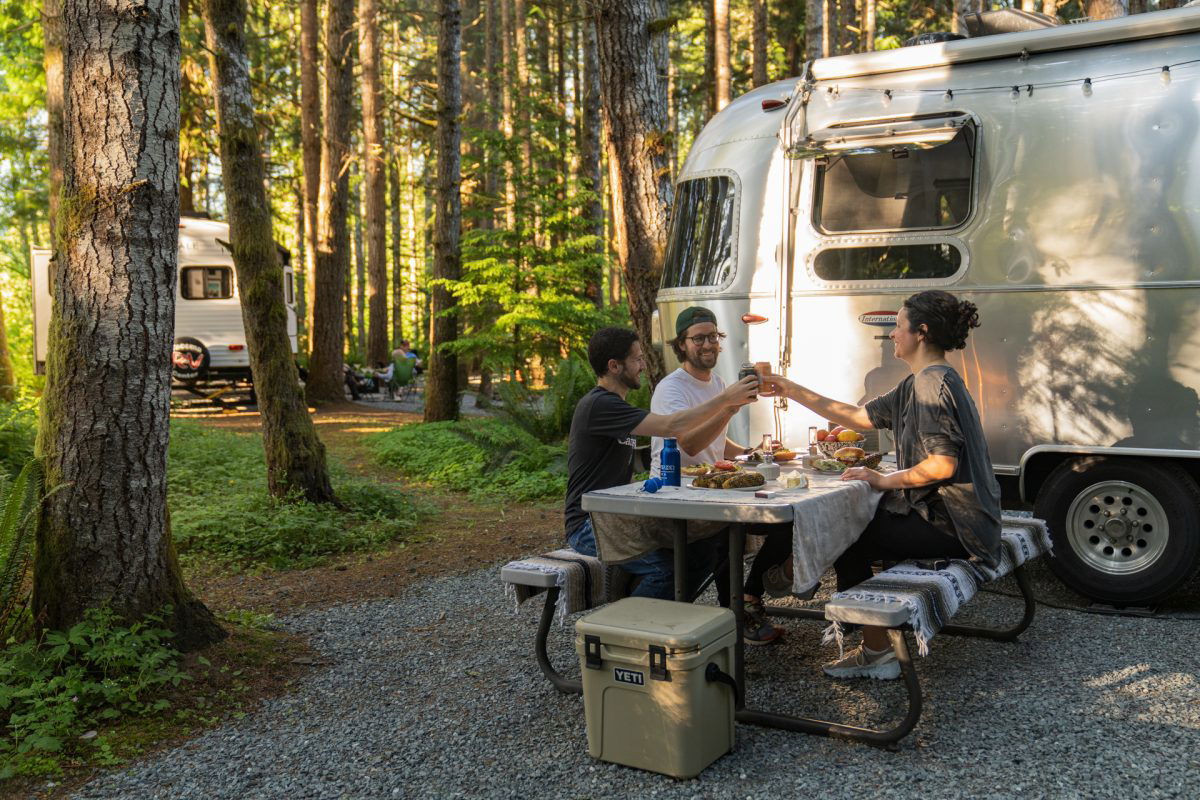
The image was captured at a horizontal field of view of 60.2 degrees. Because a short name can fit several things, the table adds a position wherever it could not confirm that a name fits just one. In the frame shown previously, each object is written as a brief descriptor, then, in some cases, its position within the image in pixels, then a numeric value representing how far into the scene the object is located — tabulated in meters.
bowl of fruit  5.29
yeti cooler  3.57
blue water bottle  4.55
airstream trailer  5.64
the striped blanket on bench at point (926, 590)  3.88
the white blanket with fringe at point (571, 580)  4.52
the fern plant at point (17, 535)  4.37
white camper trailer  19.36
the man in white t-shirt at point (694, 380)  5.24
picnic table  3.94
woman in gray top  4.43
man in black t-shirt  4.66
